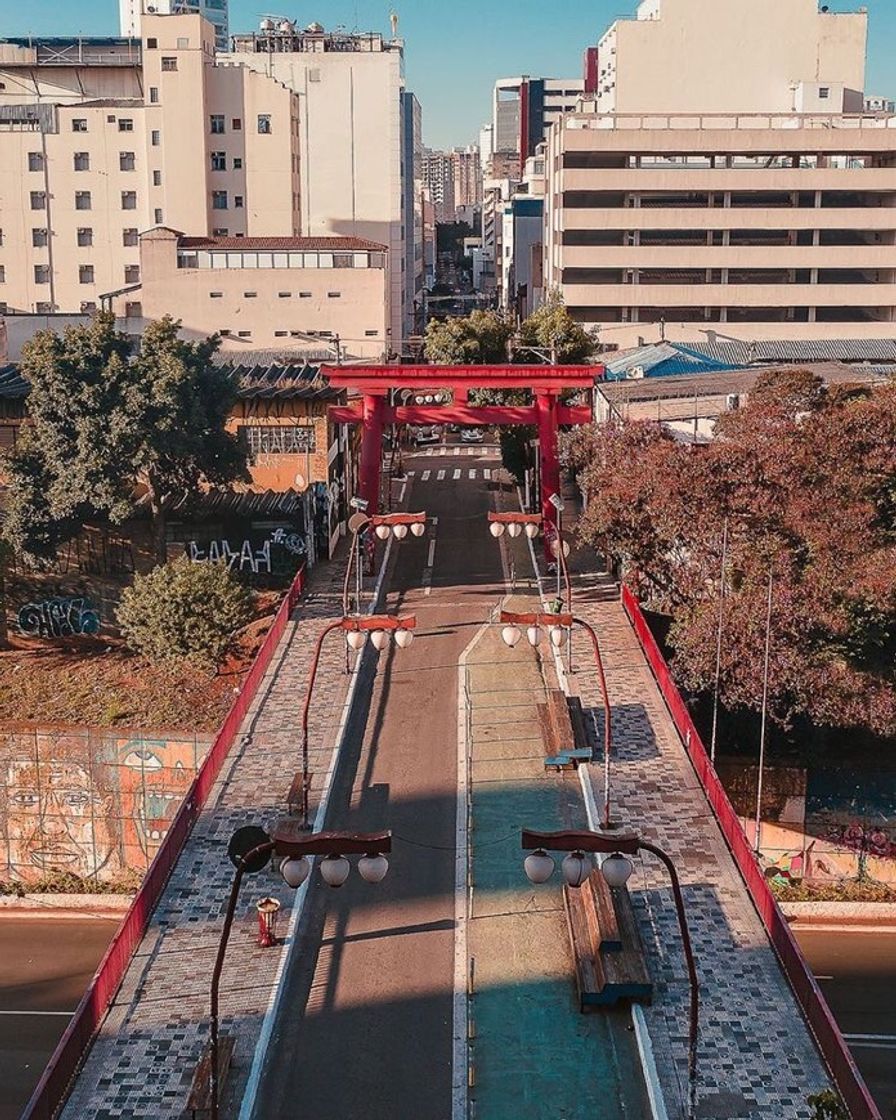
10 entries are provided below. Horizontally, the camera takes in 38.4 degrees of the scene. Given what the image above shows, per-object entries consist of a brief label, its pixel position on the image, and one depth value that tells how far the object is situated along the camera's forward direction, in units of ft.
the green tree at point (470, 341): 166.09
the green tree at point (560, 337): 173.06
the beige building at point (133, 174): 236.84
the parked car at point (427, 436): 223.40
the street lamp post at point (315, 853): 43.09
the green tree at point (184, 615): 102.06
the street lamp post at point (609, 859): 42.70
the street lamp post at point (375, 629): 75.15
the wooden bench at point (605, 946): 51.39
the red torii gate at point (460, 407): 115.34
